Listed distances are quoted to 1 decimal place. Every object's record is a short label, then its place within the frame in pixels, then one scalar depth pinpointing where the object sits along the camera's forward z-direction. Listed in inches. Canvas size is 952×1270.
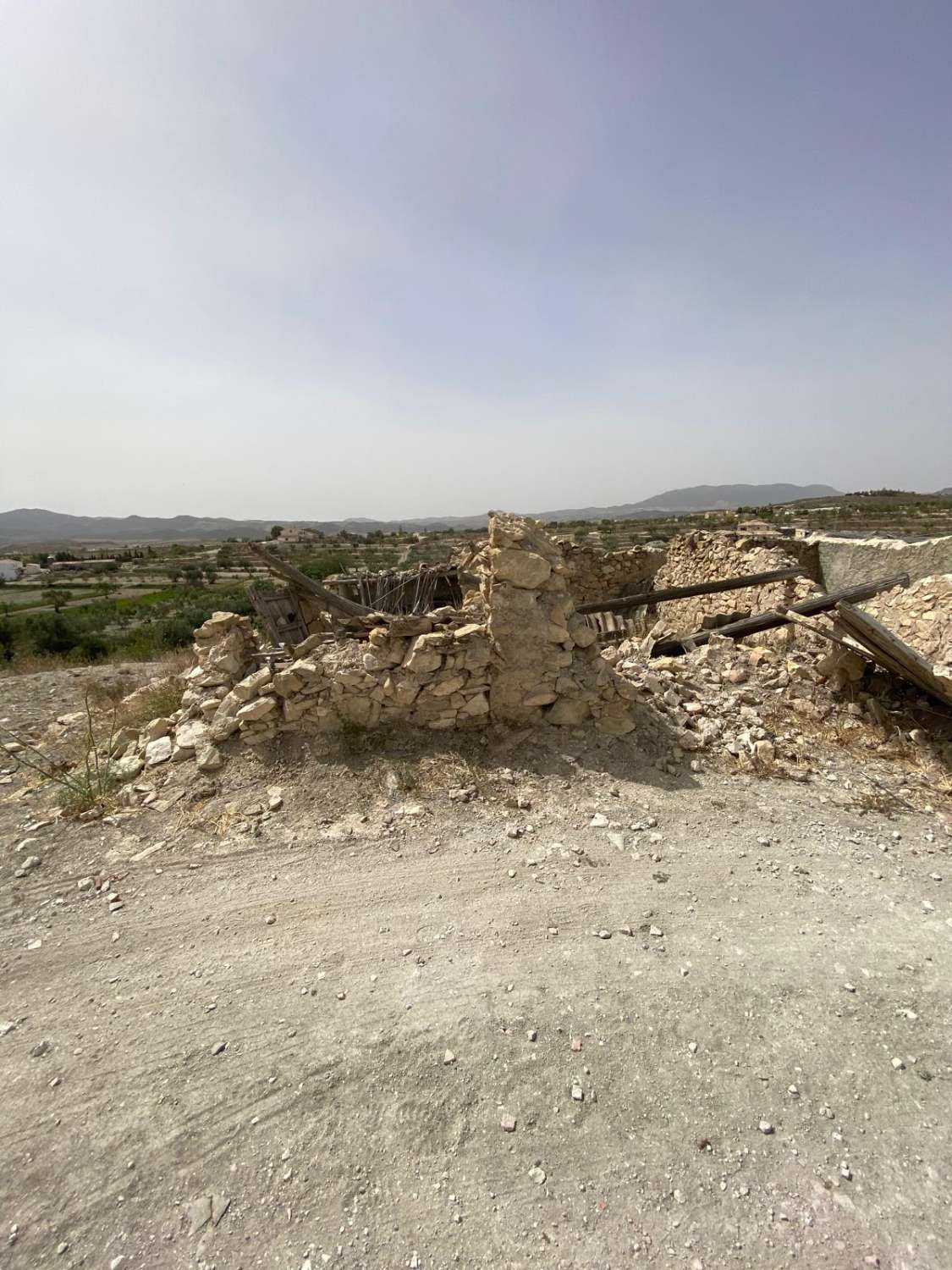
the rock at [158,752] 205.2
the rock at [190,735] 204.5
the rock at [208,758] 196.1
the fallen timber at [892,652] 212.4
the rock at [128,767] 201.0
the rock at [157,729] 217.3
